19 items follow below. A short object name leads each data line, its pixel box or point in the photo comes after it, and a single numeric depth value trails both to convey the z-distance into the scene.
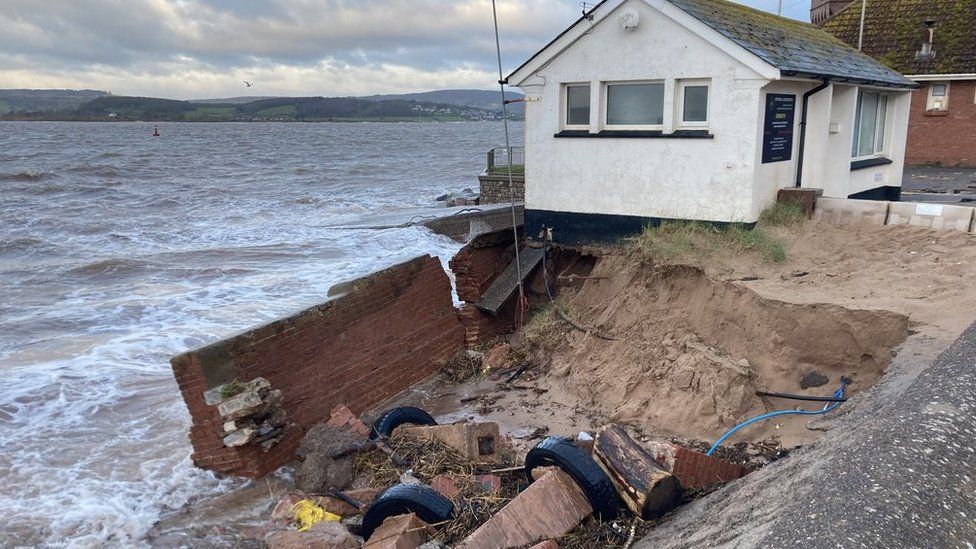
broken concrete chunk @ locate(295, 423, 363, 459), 7.94
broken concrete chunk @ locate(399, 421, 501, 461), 7.46
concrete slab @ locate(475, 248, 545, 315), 12.12
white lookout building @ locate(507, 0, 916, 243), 11.20
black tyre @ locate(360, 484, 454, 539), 6.11
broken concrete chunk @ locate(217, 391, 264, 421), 7.65
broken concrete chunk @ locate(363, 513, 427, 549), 5.77
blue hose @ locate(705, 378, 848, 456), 7.27
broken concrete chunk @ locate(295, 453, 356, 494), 7.59
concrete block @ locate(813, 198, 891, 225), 11.75
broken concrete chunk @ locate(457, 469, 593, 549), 5.43
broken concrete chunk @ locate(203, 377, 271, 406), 7.65
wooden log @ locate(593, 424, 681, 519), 5.64
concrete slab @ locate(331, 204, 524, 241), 13.28
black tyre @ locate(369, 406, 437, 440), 8.23
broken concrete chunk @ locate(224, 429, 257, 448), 7.74
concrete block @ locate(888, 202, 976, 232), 10.95
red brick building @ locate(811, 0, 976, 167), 27.19
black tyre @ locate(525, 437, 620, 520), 5.73
